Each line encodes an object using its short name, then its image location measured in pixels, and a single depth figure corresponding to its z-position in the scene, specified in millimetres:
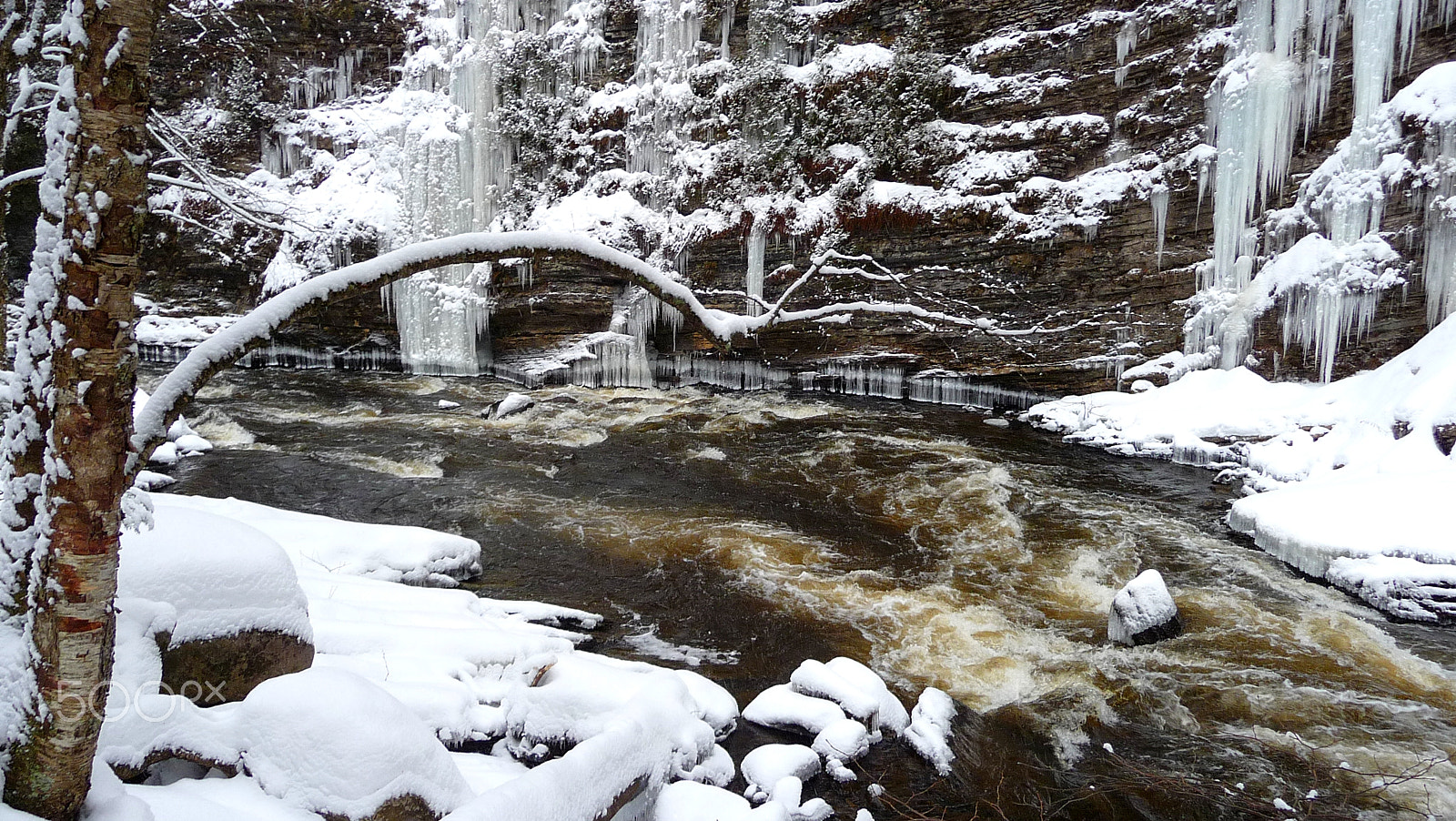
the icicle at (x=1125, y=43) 14539
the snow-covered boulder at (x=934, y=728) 4641
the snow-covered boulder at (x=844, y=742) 4508
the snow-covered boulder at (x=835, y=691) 4824
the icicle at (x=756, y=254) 17781
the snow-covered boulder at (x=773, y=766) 4199
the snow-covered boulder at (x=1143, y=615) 6406
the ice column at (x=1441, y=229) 10531
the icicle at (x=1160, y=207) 14000
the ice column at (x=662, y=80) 19047
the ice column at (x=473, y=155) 19547
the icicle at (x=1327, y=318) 11398
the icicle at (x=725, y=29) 18781
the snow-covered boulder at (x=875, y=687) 4918
